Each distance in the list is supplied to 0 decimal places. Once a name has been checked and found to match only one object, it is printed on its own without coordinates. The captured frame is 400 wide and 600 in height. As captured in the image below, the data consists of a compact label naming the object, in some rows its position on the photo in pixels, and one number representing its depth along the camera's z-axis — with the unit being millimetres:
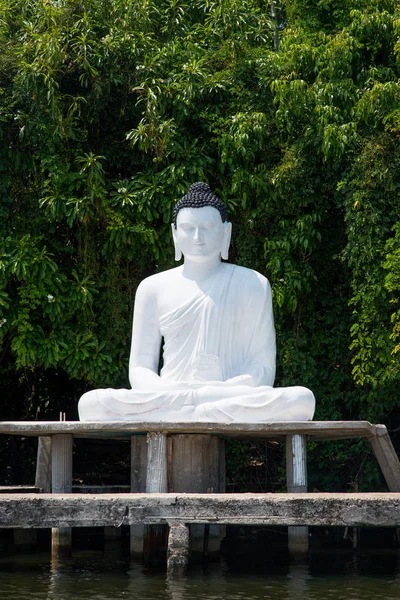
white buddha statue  15746
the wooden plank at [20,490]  16405
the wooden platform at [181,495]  12045
